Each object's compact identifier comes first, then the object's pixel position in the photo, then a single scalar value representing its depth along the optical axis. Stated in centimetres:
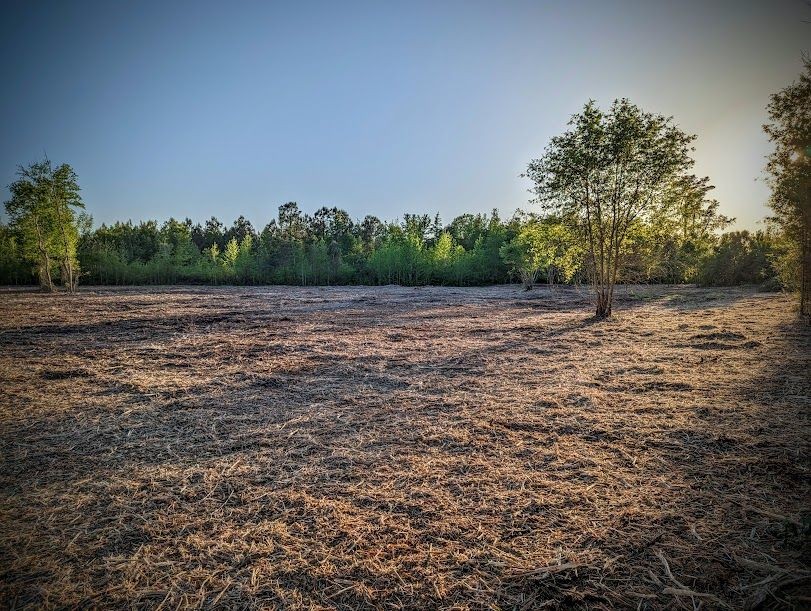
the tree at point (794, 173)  969
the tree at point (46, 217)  3175
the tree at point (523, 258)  3555
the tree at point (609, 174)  1365
